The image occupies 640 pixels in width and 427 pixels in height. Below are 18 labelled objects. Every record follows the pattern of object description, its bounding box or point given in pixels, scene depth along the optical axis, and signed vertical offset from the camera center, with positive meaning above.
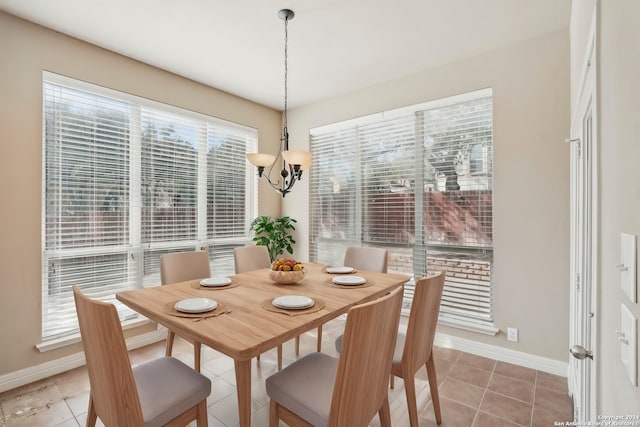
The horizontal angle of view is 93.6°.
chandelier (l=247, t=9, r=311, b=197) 2.30 +0.43
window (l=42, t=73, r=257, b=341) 2.59 +0.22
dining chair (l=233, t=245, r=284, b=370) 2.94 -0.46
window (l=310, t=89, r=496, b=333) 2.90 +0.23
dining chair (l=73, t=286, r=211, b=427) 1.15 -0.79
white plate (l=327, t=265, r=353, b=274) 2.57 -0.49
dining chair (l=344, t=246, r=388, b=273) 2.87 -0.45
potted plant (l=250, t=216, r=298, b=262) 4.02 -0.29
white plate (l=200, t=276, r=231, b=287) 2.14 -0.50
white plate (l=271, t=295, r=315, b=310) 1.64 -0.50
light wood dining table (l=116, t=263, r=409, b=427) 1.29 -0.53
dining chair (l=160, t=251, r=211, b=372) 2.45 -0.47
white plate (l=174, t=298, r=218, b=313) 1.57 -0.50
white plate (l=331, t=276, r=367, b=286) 2.17 -0.49
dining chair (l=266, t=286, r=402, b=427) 1.12 -0.75
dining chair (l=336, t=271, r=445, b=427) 1.59 -0.67
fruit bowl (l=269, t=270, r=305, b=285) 2.14 -0.45
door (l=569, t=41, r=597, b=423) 1.41 -0.15
